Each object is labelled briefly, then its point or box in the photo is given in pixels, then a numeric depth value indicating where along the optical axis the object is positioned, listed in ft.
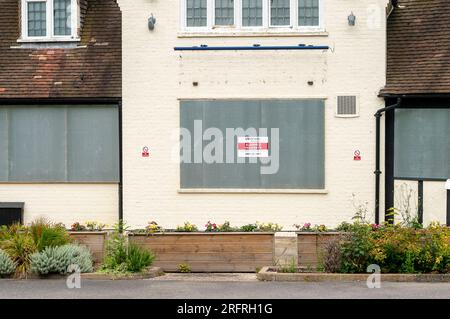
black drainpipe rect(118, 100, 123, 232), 77.36
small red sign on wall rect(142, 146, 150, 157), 75.51
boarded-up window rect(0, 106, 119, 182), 79.66
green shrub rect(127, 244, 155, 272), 60.95
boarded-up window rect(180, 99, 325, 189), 74.84
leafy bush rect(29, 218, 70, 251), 62.23
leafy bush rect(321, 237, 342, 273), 59.52
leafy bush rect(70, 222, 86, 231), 66.64
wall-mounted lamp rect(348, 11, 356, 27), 73.56
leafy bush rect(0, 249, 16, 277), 60.64
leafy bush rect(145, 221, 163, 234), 65.51
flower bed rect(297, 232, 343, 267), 63.57
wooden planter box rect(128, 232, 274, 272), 64.95
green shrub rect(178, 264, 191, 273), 64.69
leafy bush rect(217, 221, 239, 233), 65.87
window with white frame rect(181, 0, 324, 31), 74.59
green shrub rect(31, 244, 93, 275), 60.39
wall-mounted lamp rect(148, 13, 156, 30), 74.59
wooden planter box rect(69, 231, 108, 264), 64.80
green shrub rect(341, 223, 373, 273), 58.95
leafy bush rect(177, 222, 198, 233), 66.18
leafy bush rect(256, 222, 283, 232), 66.64
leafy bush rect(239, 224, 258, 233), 66.08
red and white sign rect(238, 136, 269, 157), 75.00
